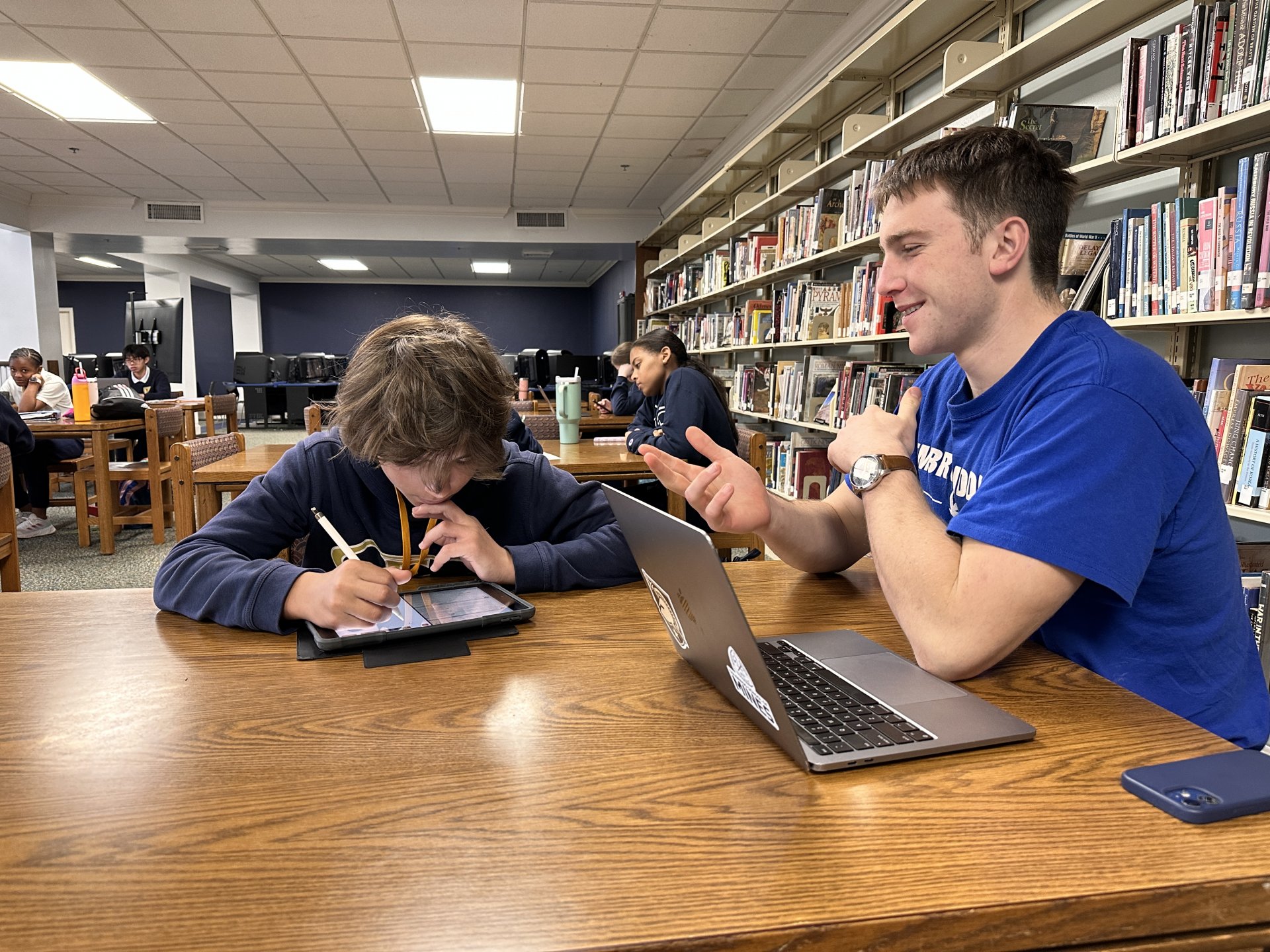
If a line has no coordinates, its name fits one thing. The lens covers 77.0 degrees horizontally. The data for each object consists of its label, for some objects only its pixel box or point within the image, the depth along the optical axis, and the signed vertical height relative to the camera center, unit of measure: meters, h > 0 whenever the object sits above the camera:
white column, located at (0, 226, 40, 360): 8.02 +0.88
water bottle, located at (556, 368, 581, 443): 3.29 -0.10
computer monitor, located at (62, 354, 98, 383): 9.33 +0.15
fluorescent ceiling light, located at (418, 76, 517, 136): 4.75 +1.74
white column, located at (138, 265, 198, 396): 11.95 +1.30
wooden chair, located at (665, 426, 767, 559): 2.64 -0.25
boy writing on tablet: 0.93 -0.20
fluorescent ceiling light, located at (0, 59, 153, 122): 4.56 +1.73
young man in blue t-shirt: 0.82 -0.12
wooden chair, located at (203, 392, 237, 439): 5.64 -0.23
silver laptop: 0.63 -0.29
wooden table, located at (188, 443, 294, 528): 2.46 -0.31
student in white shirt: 4.70 -0.44
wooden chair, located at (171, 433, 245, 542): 2.60 -0.28
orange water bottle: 4.49 -0.13
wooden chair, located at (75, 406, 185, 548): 4.33 -0.54
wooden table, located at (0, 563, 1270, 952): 0.46 -0.30
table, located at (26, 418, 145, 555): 4.25 -0.38
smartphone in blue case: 0.55 -0.29
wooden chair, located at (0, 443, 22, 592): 2.60 -0.55
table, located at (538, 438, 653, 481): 2.70 -0.28
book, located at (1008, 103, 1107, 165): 2.09 +0.68
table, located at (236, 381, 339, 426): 12.40 -0.32
